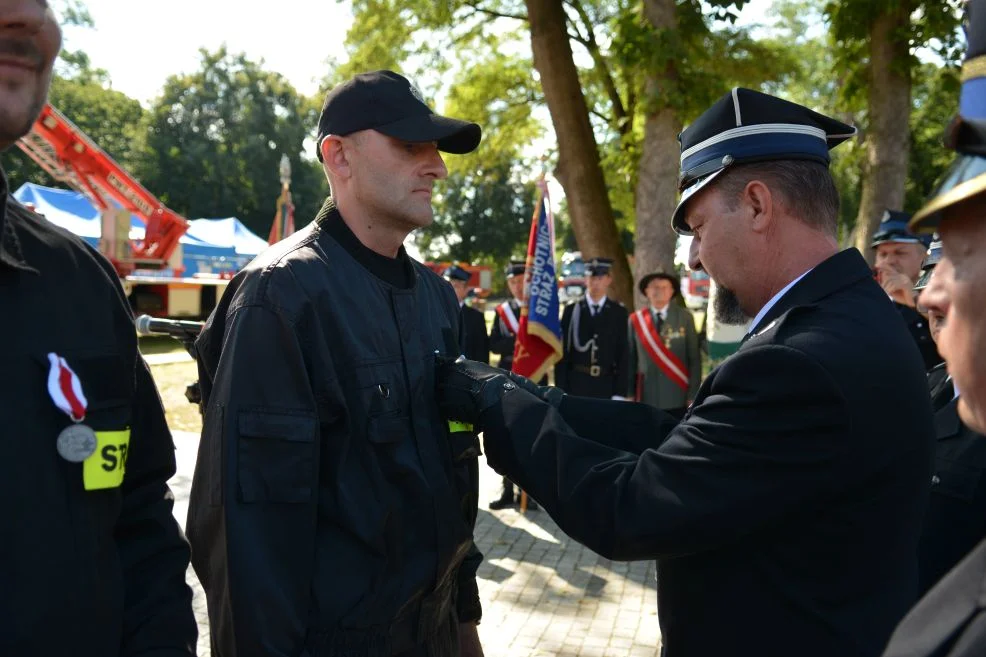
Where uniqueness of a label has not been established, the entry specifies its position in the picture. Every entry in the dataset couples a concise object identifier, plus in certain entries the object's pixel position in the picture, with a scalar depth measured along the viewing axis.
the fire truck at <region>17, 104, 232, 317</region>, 17.95
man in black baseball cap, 1.86
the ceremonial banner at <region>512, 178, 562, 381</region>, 7.39
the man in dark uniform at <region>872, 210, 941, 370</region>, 5.11
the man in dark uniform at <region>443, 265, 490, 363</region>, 8.02
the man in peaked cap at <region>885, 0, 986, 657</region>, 0.94
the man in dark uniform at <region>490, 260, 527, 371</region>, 8.50
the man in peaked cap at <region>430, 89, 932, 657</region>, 1.71
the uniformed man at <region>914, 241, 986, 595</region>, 2.85
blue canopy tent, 20.61
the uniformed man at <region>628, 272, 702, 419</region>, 7.55
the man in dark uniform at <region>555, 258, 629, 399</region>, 7.89
